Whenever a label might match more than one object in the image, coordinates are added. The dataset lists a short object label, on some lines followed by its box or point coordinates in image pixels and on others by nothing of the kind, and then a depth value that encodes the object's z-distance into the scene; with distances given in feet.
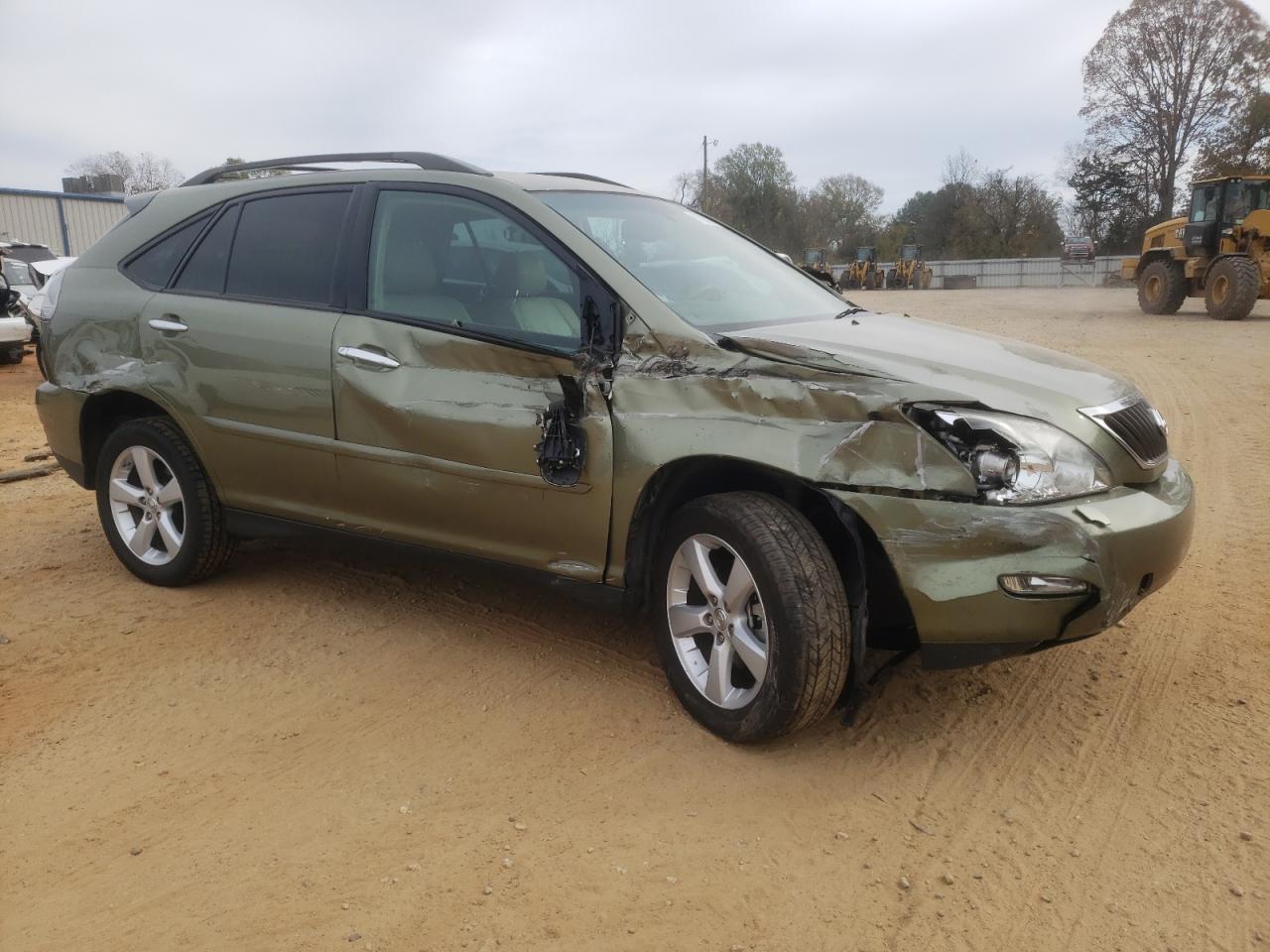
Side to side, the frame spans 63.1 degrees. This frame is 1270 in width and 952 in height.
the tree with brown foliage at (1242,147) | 127.03
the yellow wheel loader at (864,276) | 139.03
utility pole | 181.37
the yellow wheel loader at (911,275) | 137.39
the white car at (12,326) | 48.85
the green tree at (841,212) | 203.21
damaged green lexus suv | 9.38
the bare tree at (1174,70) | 134.21
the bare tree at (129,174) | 170.20
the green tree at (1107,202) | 149.89
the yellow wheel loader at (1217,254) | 57.57
